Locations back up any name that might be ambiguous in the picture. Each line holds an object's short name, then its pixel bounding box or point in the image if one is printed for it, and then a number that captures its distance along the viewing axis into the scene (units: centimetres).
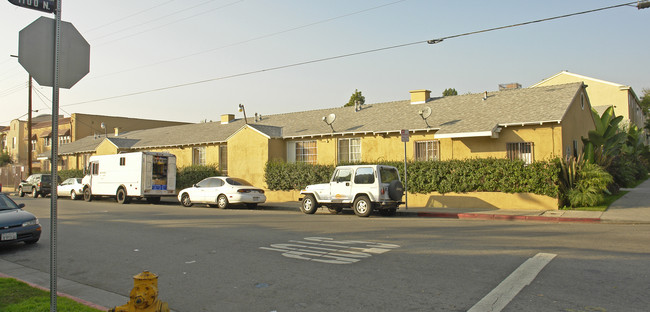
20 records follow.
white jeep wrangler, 1602
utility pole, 3475
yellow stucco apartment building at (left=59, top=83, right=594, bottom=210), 1867
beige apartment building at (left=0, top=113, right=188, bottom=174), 4884
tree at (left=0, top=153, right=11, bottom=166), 5434
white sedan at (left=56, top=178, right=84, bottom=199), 2803
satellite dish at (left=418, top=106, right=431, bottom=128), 2042
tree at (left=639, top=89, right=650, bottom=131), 6055
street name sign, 445
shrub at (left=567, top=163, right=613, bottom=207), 1681
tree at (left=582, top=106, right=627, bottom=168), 2153
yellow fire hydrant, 447
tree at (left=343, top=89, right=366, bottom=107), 5334
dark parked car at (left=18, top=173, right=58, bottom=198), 3181
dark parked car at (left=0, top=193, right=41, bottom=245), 1020
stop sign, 428
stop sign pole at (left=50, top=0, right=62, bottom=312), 425
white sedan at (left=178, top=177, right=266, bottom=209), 2020
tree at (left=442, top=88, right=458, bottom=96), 6250
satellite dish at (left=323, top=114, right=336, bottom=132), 2362
